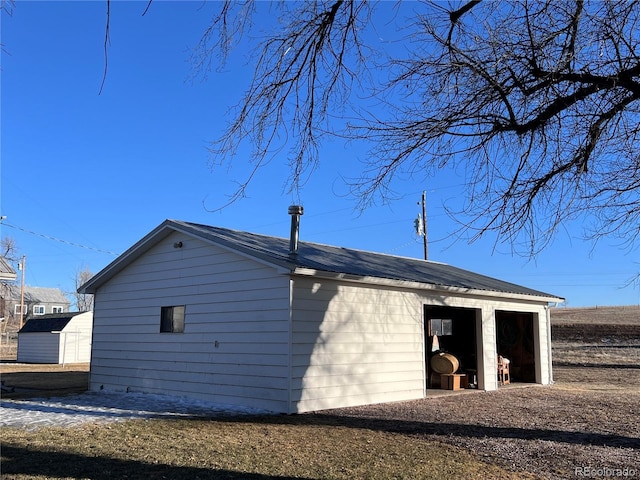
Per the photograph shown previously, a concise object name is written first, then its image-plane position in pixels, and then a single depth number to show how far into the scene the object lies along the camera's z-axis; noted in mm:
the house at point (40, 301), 61062
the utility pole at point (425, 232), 30388
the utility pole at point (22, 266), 44719
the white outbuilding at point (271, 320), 10398
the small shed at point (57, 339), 30781
